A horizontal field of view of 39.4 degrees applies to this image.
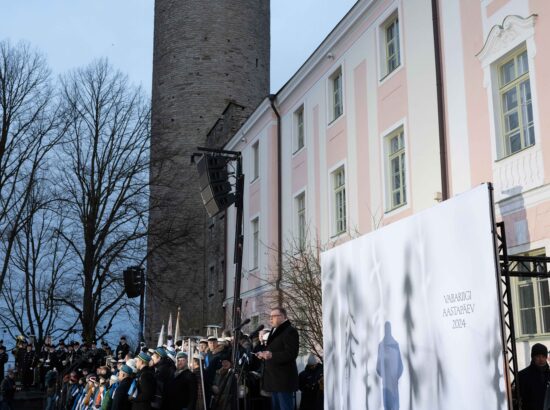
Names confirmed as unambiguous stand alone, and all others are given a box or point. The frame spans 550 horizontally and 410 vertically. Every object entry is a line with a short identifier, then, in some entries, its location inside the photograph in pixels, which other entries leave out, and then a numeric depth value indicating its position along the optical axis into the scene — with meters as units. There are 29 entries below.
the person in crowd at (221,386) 11.62
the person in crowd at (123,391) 12.70
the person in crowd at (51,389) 22.03
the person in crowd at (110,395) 13.98
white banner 7.27
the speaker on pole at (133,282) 21.45
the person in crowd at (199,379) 12.55
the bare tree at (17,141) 26.61
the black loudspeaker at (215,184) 13.06
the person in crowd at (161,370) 12.09
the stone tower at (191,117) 31.64
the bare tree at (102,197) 28.52
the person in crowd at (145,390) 11.99
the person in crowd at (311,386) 13.56
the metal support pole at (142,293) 21.20
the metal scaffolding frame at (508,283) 7.05
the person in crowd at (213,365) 12.87
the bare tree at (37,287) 32.34
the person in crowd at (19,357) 27.25
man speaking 9.95
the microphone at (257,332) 11.69
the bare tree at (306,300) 15.79
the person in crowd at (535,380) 9.15
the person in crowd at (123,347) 23.92
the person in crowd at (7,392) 22.77
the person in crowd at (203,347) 13.89
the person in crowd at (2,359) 25.72
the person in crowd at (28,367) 27.08
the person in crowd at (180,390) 12.01
